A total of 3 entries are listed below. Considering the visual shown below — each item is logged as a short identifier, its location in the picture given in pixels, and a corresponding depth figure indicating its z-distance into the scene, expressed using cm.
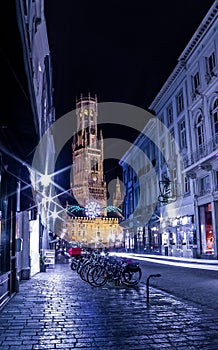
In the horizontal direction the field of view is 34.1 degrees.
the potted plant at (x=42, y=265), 2281
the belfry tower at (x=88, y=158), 14312
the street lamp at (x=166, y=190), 3656
